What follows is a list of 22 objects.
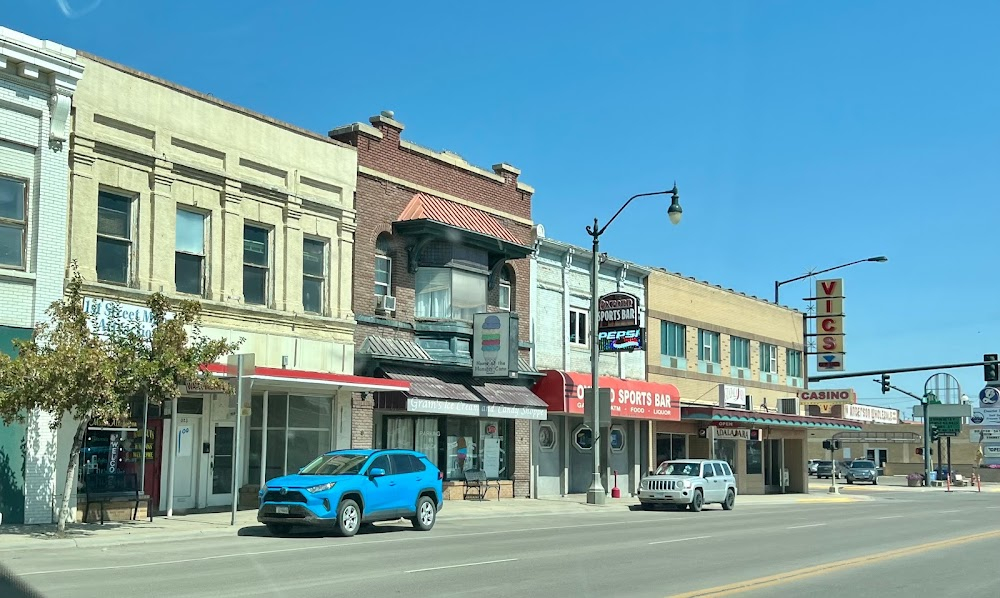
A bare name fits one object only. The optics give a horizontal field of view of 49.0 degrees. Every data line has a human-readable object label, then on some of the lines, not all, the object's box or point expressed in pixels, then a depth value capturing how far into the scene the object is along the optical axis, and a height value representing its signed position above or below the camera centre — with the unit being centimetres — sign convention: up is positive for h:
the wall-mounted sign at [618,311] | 3322 +331
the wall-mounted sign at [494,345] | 3062 +205
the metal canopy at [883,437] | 10088 -147
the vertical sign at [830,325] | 5216 +455
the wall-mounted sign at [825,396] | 5338 +119
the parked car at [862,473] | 7200 -340
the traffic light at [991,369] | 4500 +217
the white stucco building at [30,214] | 2041 +382
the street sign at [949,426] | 7356 -29
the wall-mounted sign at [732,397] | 4425 +95
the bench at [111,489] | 2183 -151
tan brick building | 4209 +182
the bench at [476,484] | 3148 -189
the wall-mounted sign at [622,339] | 3303 +241
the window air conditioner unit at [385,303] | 2927 +303
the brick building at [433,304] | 2881 +314
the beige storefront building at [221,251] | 2272 +371
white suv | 3147 -191
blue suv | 1934 -139
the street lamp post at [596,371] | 3120 +136
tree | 1809 +82
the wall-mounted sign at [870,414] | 5709 +40
